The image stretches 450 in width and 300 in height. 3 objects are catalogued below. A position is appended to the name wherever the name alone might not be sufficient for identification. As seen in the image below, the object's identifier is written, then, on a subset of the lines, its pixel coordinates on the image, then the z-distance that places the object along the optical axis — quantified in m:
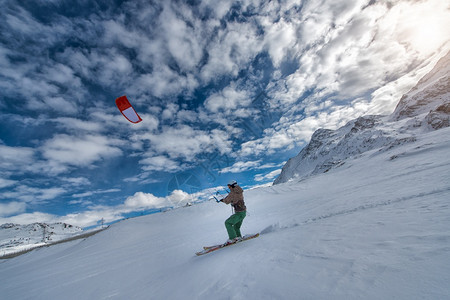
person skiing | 7.17
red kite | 12.08
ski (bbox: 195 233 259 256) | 6.69
